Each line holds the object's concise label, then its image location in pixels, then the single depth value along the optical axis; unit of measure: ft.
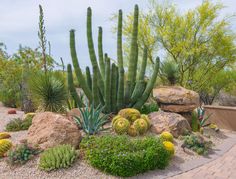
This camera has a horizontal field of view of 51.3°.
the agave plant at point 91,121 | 21.88
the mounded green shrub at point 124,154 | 15.92
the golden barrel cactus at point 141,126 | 22.79
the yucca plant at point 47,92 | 28.43
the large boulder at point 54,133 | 18.33
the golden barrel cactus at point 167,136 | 21.67
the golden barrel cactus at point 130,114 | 24.54
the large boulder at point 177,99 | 28.27
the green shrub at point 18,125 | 26.17
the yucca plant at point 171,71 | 30.65
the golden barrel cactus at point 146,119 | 24.33
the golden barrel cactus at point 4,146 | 18.17
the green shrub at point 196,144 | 21.02
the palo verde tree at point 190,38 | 51.42
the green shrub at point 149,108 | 30.14
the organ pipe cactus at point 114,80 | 27.96
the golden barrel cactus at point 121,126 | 22.29
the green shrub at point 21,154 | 16.70
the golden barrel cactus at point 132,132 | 22.68
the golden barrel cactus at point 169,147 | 18.85
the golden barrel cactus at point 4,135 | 21.69
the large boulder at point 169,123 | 24.03
